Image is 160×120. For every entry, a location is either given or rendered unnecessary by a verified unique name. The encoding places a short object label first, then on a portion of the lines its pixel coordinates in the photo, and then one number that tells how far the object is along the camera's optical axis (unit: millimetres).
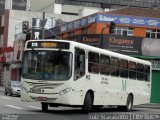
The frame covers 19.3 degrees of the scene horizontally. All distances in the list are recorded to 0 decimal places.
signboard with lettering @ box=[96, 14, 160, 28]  45656
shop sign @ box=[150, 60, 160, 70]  42719
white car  45188
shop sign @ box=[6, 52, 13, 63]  74125
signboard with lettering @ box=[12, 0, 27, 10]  114012
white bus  20000
